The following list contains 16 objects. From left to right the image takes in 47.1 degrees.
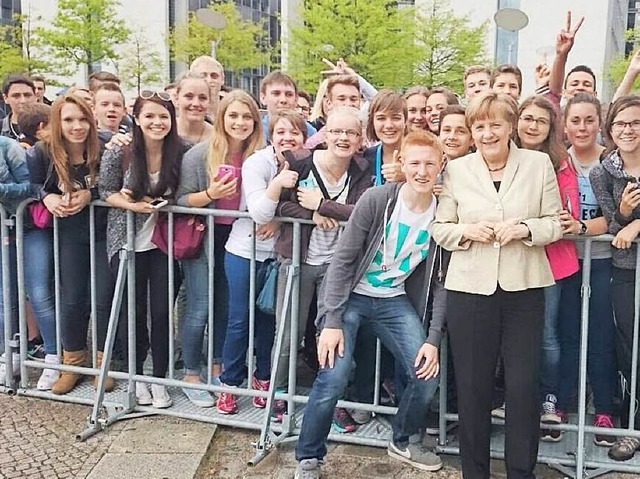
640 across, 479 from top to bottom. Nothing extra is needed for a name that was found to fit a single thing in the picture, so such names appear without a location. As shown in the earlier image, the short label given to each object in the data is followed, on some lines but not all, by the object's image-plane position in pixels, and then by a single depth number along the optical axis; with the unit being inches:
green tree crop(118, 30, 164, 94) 1448.1
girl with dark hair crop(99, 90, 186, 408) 187.5
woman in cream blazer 147.1
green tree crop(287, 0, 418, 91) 1130.0
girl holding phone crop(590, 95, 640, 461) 162.1
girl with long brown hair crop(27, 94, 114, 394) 195.2
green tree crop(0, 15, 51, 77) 1240.2
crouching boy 157.9
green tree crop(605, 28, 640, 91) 1354.7
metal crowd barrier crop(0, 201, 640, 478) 166.7
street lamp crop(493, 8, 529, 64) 465.4
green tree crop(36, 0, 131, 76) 1253.7
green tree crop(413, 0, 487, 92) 1224.2
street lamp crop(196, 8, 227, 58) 559.8
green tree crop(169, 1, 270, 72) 1448.1
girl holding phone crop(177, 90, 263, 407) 186.5
